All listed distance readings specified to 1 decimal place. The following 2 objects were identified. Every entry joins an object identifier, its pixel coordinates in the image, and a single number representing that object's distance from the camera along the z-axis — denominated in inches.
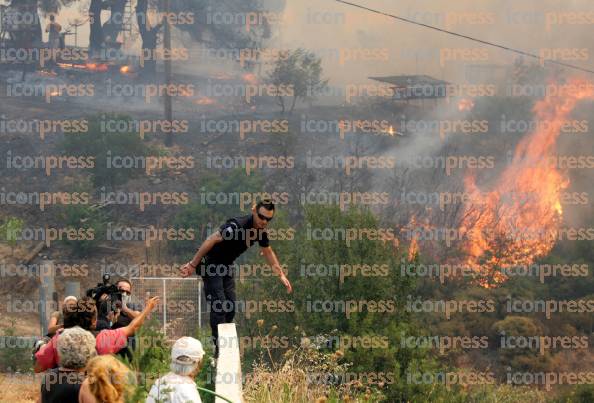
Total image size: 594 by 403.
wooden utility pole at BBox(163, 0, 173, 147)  2389.6
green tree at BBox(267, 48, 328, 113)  3144.7
